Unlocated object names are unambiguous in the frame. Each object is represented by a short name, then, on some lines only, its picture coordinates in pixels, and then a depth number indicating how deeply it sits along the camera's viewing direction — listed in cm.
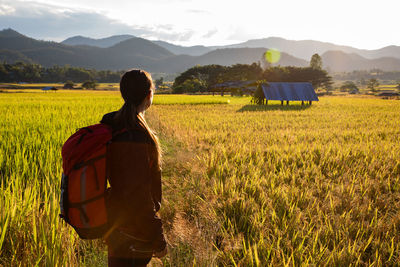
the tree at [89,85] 8338
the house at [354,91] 8556
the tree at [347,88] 9616
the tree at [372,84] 9816
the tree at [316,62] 9289
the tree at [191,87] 6400
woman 136
